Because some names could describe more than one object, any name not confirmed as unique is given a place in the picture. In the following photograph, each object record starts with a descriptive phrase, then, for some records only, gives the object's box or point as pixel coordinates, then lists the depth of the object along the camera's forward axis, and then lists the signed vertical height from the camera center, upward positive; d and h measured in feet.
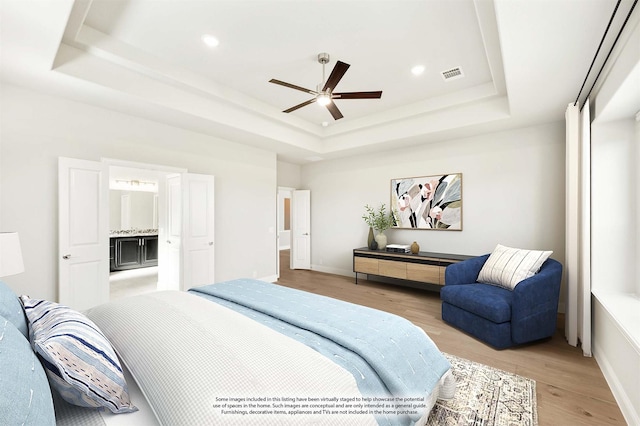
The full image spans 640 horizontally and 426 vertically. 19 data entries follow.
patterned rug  5.94 -4.27
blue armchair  8.98 -3.15
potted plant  17.12 -0.49
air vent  10.69 +5.28
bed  3.24 -2.10
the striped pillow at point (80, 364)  3.12 -1.70
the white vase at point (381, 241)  17.05 -1.67
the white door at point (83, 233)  10.12 -0.66
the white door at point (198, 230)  13.67 -0.78
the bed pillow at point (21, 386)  2.23 -1.47
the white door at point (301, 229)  21.75 -1.20
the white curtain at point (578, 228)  8.71 -0.53
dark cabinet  20.36 -2.75
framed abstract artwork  15.07 +0.60
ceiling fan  8.20 +3.80
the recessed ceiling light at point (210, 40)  8.76 +5.40
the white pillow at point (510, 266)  9.89 -1.94
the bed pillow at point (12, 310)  3.80 -1.30
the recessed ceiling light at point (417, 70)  10.54 +5.33
